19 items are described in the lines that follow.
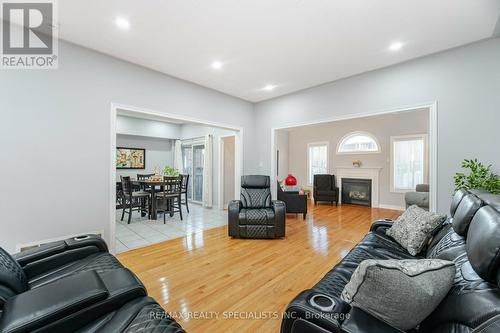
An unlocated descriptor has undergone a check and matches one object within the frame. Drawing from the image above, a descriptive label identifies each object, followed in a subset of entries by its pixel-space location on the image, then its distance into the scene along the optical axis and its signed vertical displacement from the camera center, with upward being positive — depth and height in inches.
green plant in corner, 95.7 -5.1
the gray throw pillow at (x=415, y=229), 76.9 -23.4
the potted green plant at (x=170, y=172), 225.3 -7.3
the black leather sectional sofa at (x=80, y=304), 37.2 -27.0
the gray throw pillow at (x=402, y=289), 34.3 -20.0
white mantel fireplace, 257.0 -10.8
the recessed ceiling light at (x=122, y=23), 93.1 +63.1
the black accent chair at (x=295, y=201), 201.8 -33.2
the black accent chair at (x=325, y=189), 267.1 -28.9
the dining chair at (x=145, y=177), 215.7 -15.7
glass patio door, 281.8 -5.5
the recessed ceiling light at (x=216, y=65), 132.2 +63.3
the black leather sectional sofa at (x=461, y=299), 32.1 -21.4
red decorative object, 210.0 -14.9
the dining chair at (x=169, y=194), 193.0 -26.9
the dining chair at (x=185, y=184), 224.3 -20.6
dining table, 189.9 -20.3
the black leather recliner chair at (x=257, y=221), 143.6 -37.1
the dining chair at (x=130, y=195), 186.4 -27.0
